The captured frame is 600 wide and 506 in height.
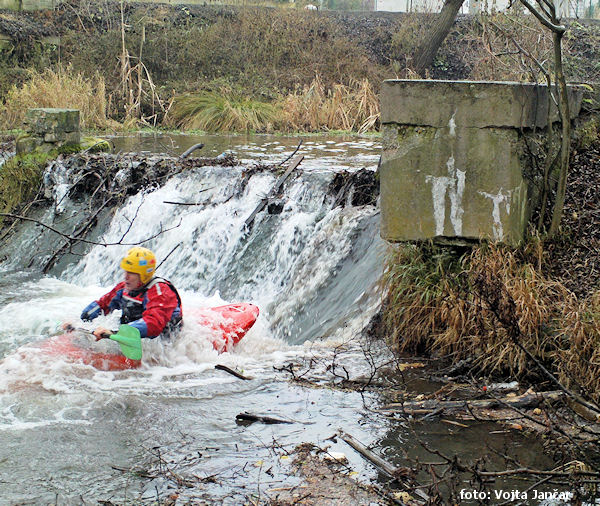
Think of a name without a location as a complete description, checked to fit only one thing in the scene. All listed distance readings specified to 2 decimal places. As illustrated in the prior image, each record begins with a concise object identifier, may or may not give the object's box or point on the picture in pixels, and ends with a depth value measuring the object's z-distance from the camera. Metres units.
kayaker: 6.68
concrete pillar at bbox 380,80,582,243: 6.33
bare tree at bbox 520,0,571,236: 6.38
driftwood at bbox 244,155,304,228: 10.07
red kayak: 6.64
